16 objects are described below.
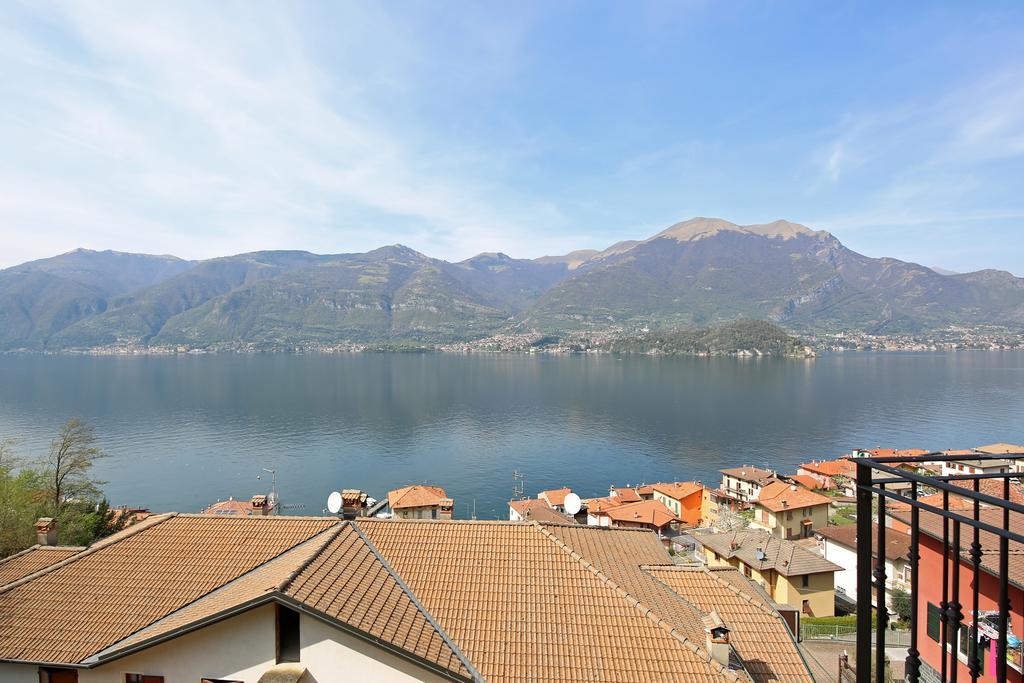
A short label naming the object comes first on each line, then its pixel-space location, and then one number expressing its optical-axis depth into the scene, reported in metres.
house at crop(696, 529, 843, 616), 24.31
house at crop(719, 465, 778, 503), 48.88
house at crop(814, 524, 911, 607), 25.97
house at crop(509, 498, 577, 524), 33.98
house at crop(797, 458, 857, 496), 50.97
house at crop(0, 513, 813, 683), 7.17
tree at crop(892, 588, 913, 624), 23.72
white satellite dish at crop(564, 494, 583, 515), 12.96
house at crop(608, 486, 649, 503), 45.84
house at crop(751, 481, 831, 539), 38.59
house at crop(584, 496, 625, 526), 40.69
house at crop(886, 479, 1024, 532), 9.93
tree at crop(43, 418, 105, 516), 27.00
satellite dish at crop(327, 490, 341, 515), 11.27
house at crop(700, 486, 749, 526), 45.10
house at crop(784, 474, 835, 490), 50.12
